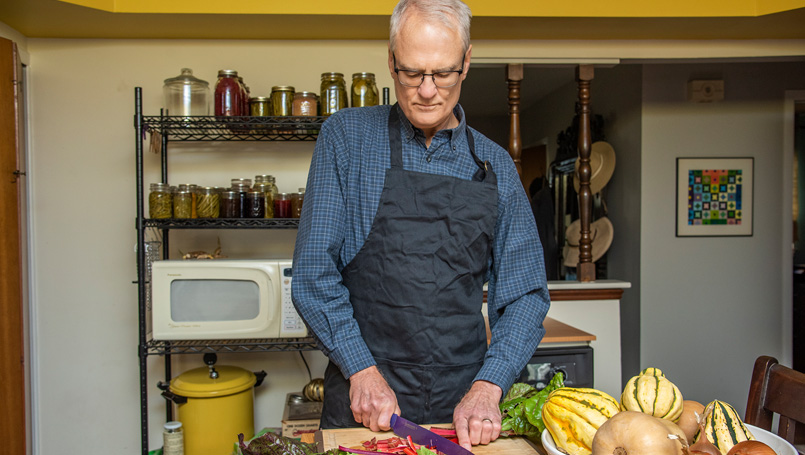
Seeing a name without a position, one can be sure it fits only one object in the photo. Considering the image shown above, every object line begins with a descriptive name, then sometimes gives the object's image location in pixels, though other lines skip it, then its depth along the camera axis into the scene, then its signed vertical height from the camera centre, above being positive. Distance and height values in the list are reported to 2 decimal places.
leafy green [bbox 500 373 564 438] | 1.00 -0.33
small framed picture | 4.18 +0.15
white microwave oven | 2.54 -0.35
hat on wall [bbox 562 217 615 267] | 4.40 -0.14
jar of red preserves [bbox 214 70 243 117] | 2.63 +0.52
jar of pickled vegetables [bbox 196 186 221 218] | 2.65 +0.07
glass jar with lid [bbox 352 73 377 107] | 2.65 +0.55
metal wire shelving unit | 2.62 -0.02
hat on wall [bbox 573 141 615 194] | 4.52 +0.37
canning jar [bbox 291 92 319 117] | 2.64 +0.48
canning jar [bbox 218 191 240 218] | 2.65 +0.06
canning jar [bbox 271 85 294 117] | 2.64 +0.50
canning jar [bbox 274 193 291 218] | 2.69 +0.05
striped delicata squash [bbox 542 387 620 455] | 0.79 -0.26
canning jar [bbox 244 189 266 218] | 2.66 +0.06
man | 1.22 -0.06
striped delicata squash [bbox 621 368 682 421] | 0.79 -0.23
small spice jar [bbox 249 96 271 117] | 2.65 +0.48
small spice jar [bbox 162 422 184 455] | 2.58 -0.92
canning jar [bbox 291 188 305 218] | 2.72 +0.06
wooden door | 2.64 -0.20
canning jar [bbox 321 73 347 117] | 2.65 +0.53
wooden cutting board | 0.98 -0.36
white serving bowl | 0.74 -0.28
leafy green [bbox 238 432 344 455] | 0.86 -0.32
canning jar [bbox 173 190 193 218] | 2.62 +0.06
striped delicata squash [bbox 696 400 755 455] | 0.73 -0.25
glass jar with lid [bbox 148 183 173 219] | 2.63 +0.07
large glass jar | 2.65 +0.53
